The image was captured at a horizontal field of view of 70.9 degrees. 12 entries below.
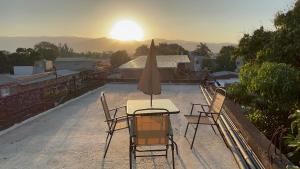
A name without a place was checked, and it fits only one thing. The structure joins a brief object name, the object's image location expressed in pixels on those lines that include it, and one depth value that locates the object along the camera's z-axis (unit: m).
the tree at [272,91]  3.66
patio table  2.94
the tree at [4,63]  34.93
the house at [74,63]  40.98
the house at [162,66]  18.00
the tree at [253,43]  5.63
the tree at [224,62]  36.44
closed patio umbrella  3.28
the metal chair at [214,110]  3.33
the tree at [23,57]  36.72
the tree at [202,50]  50.63
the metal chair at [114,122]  3.19
